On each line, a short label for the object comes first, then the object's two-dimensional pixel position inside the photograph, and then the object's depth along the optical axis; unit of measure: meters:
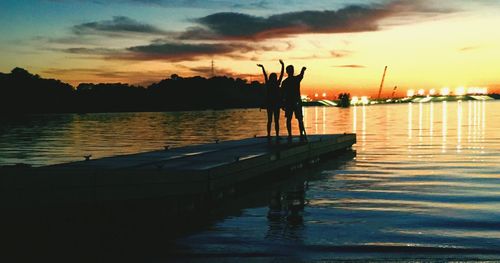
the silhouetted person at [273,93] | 19.64
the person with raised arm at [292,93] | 19.25
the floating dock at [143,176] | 9.34
